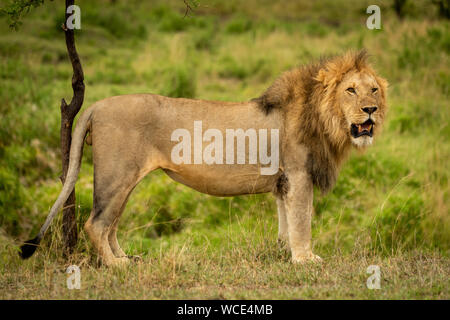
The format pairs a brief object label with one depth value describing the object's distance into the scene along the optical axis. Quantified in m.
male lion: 9.44
